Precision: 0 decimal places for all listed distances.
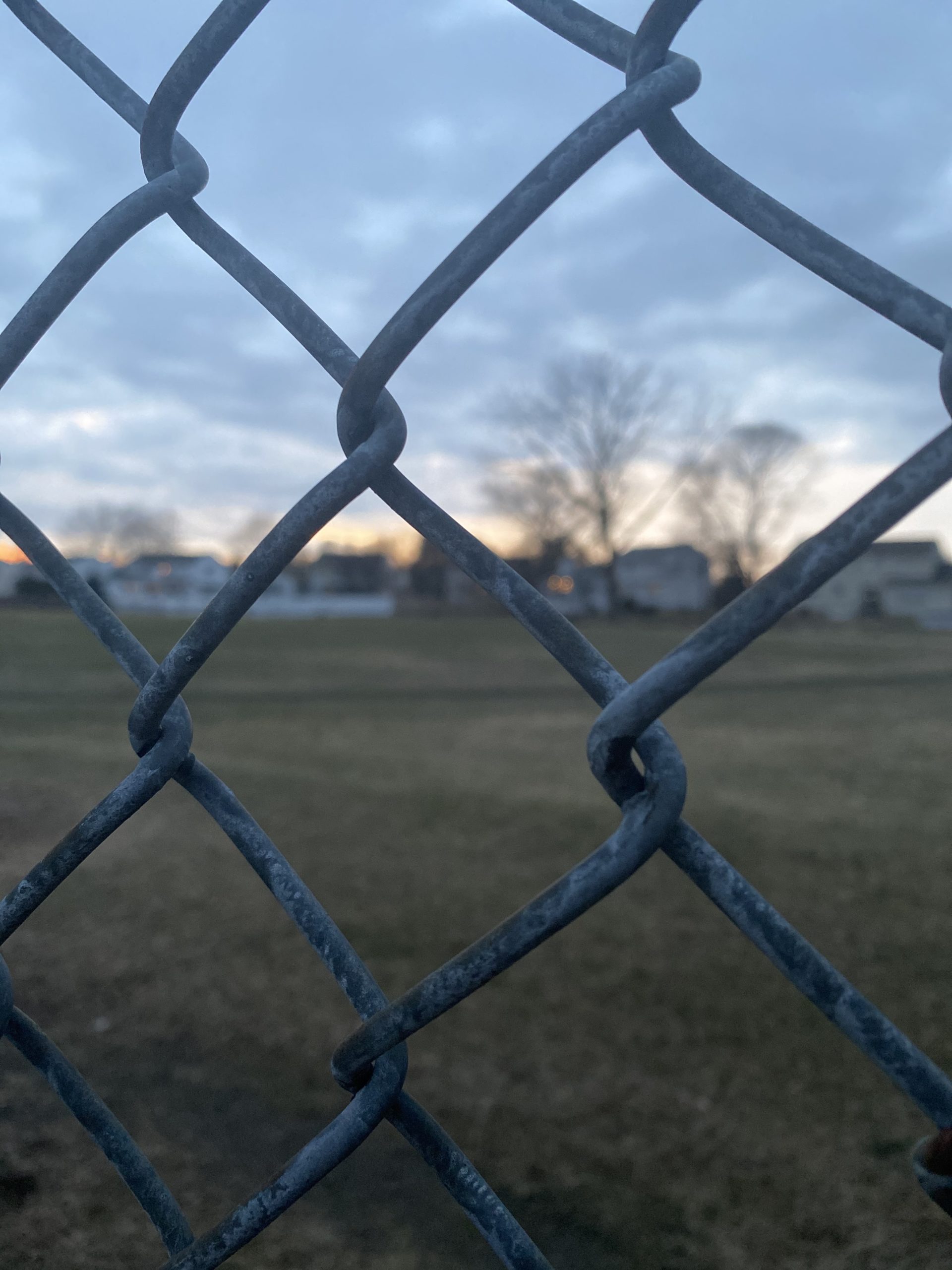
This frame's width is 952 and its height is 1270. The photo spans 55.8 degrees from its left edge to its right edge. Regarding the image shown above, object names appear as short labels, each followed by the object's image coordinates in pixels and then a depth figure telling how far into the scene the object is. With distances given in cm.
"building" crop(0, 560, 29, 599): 3794
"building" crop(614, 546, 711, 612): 4003
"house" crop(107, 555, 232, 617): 4981
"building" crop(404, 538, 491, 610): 4284
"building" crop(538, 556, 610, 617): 3744
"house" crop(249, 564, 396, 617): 4525
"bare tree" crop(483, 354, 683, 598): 3453
